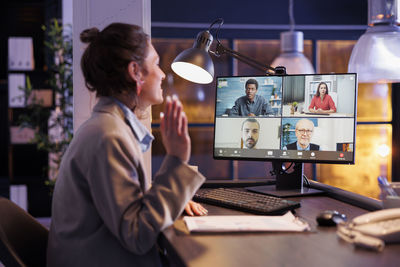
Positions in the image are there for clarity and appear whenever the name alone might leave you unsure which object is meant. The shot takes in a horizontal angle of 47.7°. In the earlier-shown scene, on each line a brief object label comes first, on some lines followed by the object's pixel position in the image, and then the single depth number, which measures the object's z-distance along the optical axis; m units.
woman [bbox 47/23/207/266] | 1.17
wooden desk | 1.02
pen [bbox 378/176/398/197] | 1.41
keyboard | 1.50
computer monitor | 1.81
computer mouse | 1.33
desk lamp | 1.91
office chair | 1.20
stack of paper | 1.28
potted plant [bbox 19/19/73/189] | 4.47
